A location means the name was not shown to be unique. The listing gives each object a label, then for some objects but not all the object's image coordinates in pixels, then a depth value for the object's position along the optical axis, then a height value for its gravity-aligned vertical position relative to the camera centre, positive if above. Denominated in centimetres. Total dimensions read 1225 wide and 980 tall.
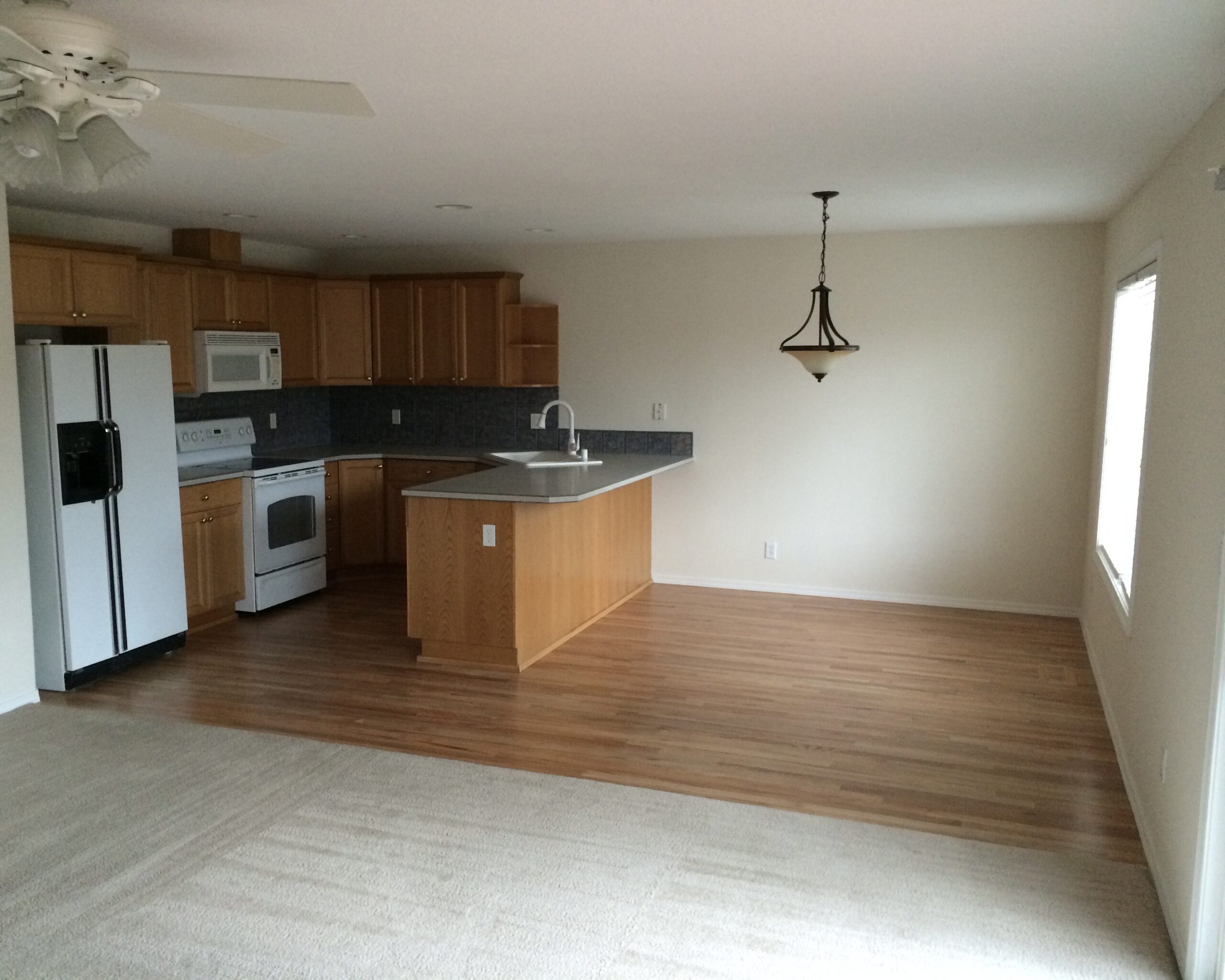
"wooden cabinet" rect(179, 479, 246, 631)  546 -103
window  420 -24
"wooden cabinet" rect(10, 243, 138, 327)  459 +37
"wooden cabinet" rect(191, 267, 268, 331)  589 +40
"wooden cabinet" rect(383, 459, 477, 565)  680 -77
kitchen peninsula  489 -98
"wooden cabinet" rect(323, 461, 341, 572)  663 -95
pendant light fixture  482 +10
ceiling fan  187 +55
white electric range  583 -85
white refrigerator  445 -65
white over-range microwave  585 +3
